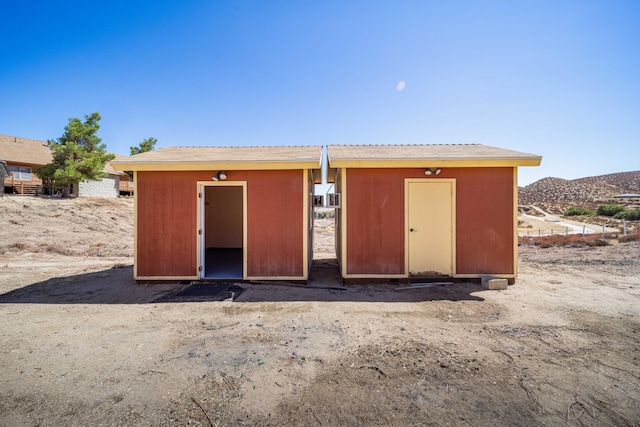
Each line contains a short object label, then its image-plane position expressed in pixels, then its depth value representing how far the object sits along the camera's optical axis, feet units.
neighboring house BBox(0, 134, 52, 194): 62.34
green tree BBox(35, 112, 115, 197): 61.26
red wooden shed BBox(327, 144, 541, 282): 19.25
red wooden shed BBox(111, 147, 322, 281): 19.34
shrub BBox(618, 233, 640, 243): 36.33
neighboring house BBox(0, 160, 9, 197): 54.01
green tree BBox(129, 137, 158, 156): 94.68
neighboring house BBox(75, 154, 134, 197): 72.38
